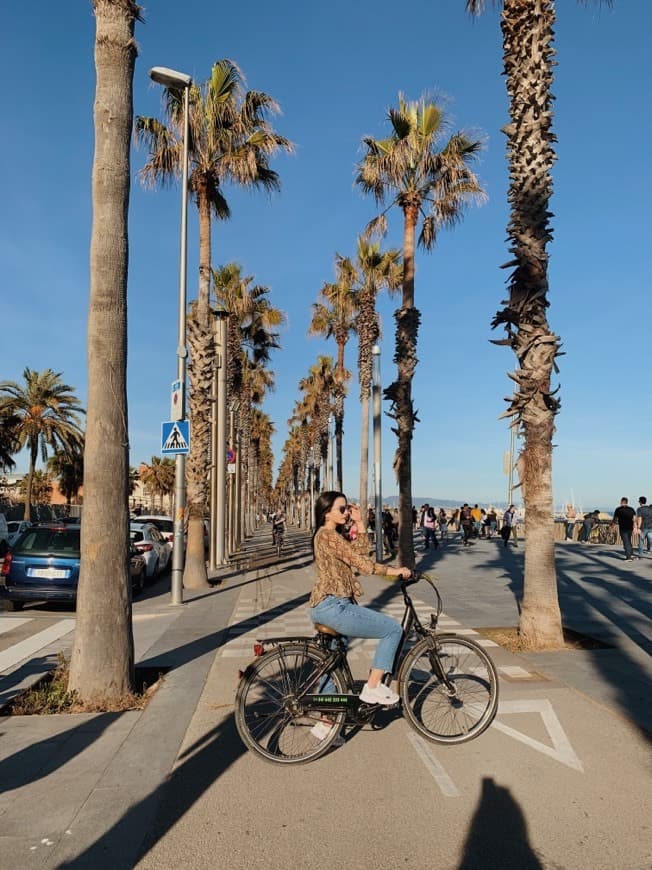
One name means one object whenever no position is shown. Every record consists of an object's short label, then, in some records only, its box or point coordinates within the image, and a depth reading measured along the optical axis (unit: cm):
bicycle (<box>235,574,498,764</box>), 468
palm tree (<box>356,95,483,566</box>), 1709
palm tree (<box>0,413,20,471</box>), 4159
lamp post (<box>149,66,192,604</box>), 1290
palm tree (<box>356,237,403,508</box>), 2598
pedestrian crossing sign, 1246
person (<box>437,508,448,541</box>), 3491
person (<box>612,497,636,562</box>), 2025
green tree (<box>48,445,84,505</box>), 5691
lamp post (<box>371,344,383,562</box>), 2260
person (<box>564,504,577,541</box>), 5200
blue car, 1234
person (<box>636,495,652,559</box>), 2091
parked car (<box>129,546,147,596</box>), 1552
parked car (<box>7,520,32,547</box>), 2586
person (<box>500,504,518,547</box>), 2948
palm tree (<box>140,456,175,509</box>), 9550
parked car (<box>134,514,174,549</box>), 2322
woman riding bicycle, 480
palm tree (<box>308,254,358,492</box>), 2977
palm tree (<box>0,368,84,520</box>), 4194
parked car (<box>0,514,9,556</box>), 2243
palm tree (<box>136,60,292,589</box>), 1611
